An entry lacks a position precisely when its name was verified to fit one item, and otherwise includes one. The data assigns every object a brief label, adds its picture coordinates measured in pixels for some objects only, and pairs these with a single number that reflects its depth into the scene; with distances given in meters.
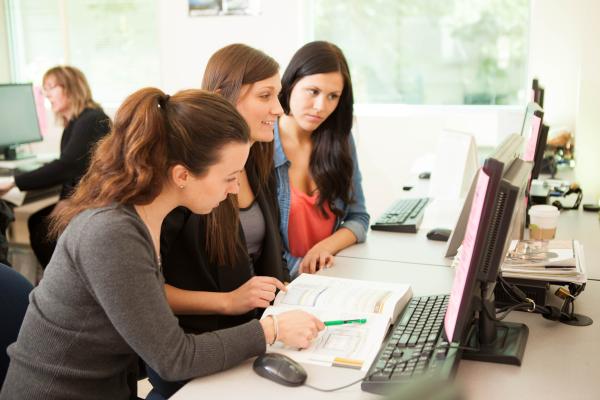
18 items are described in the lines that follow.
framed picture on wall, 4.46
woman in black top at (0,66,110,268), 3.50
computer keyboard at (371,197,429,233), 2.37
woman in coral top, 2.20
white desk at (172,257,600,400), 1.16
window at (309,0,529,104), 4.11
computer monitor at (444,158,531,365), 1.08
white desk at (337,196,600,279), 2.02
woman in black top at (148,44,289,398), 1.56
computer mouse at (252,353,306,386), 1.19
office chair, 1.41
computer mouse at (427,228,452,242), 2.24
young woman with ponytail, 1.15
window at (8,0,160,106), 4.90
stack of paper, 1.55
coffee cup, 1.89
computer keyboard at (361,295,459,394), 1.16
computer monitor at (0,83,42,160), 4.21
